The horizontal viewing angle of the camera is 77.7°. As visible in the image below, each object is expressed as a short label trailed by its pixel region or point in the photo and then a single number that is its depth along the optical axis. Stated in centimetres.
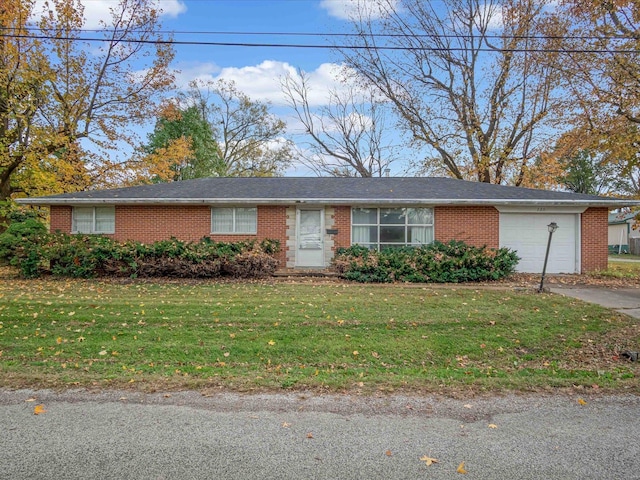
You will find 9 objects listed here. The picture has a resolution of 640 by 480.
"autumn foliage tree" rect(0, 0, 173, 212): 1778
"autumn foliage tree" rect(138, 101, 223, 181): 2494
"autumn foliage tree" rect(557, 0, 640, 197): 1423
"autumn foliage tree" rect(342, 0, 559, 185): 2173
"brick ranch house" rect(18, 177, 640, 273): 1327
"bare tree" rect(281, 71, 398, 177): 2880
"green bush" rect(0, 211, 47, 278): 1175
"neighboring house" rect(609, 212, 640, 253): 3550
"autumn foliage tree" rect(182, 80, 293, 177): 3434
